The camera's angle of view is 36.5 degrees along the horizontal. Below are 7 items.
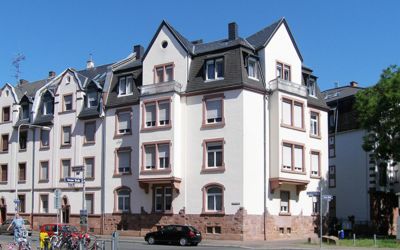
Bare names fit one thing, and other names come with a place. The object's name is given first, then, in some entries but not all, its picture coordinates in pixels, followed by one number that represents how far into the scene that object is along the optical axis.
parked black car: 38.91
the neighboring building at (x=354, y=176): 56.44
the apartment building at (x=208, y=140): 44.28
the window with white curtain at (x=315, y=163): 50.58
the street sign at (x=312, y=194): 34.00
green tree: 45.91
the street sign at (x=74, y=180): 35.65
